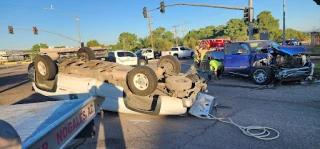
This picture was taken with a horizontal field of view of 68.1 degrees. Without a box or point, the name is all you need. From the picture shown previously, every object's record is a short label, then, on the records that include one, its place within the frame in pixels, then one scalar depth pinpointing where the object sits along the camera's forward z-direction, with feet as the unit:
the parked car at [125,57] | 62.18
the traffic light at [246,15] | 60.37
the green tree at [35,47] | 306.64
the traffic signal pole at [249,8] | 59.73
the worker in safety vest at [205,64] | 39.88
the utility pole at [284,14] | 89.25
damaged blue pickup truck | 27.04
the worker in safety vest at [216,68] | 33.99
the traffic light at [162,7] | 69.05
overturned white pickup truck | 16.88
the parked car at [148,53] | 99.40
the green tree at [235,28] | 241.14
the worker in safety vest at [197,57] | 46.98
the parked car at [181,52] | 95.96
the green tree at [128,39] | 317.11
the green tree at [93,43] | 310.24
